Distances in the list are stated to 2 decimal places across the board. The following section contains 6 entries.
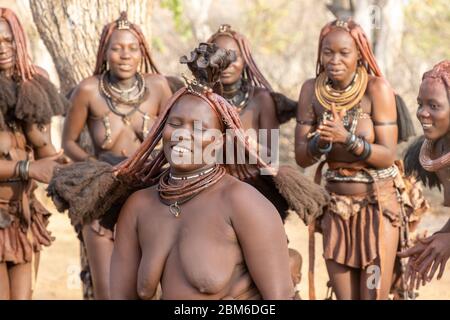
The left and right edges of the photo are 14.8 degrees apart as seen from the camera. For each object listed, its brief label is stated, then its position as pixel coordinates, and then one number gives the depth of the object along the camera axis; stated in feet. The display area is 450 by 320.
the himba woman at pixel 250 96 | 41.72
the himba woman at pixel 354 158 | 38.84
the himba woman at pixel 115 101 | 40.99
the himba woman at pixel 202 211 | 23.06
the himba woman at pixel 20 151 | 36.95
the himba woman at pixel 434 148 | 28.22
